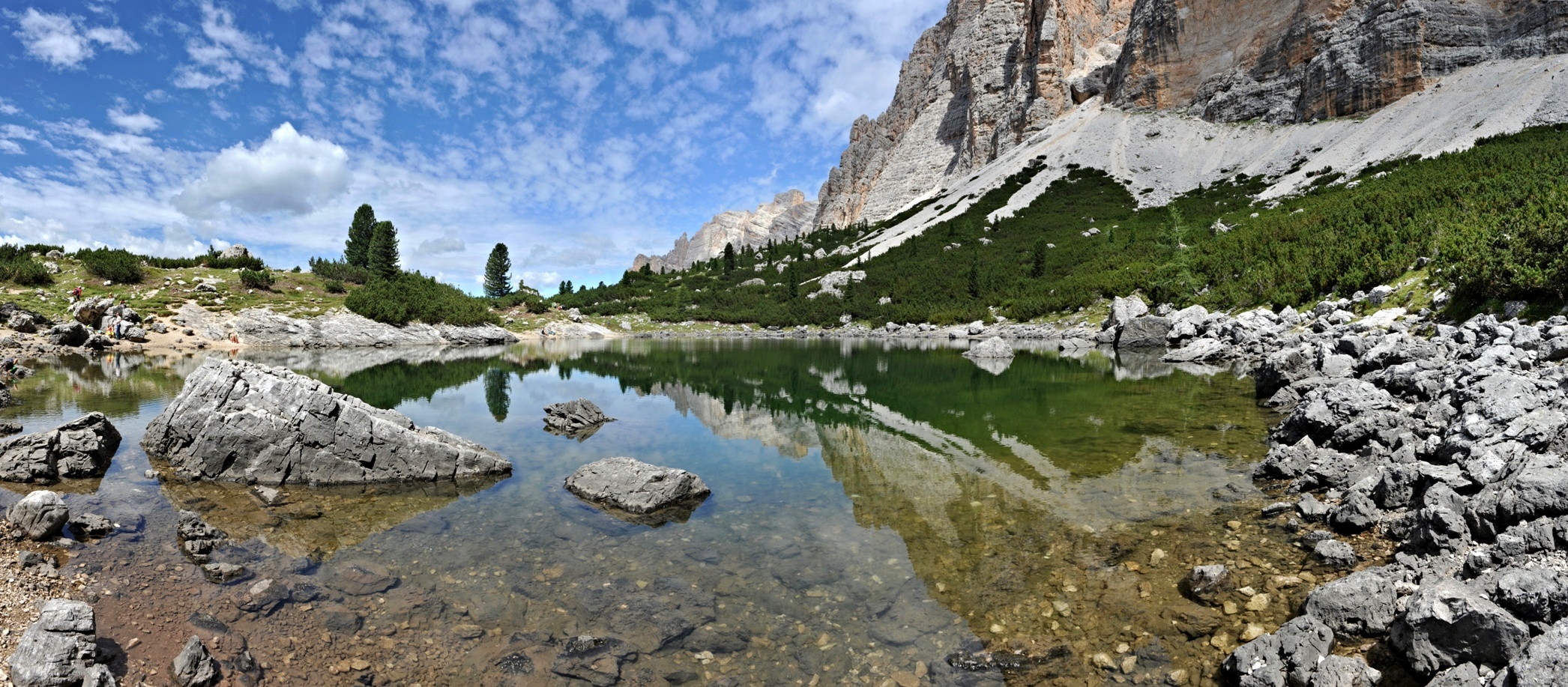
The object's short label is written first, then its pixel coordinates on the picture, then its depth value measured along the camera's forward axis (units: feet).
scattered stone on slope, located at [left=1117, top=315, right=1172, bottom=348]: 137.28
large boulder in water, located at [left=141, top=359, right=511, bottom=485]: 39.65
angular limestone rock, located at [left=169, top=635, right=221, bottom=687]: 17.71
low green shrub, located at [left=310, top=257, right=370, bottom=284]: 232.73
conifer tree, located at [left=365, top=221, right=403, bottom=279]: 241.35
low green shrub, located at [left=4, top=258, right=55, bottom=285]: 164.86
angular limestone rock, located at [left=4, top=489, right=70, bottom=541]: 27.30
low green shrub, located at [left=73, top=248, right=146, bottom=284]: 177.17
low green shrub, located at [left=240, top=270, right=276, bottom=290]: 192.75
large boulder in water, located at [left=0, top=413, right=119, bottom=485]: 37.01
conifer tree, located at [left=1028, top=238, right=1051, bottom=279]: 260.23
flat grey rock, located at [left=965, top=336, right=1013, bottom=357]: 127.24
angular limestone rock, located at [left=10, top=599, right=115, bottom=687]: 16.33
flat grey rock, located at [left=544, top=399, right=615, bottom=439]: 57.93
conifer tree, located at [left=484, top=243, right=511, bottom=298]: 384.27
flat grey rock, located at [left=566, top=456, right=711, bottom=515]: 35.06
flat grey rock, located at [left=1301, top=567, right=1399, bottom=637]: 18.22
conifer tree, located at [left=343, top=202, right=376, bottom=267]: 293.23
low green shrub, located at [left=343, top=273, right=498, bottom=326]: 192.54
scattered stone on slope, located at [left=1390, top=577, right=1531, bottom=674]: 14.39
